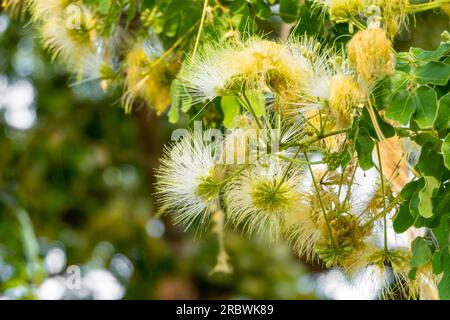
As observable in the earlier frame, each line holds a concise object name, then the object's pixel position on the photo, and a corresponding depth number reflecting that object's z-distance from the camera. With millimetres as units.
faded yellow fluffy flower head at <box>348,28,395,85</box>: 1213
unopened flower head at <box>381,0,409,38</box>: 1269
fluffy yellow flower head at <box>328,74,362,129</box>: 1230
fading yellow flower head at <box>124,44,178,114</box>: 1498
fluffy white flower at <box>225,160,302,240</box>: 1280
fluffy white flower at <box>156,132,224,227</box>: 1288
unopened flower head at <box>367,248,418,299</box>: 1303
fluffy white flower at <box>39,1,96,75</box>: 1460
